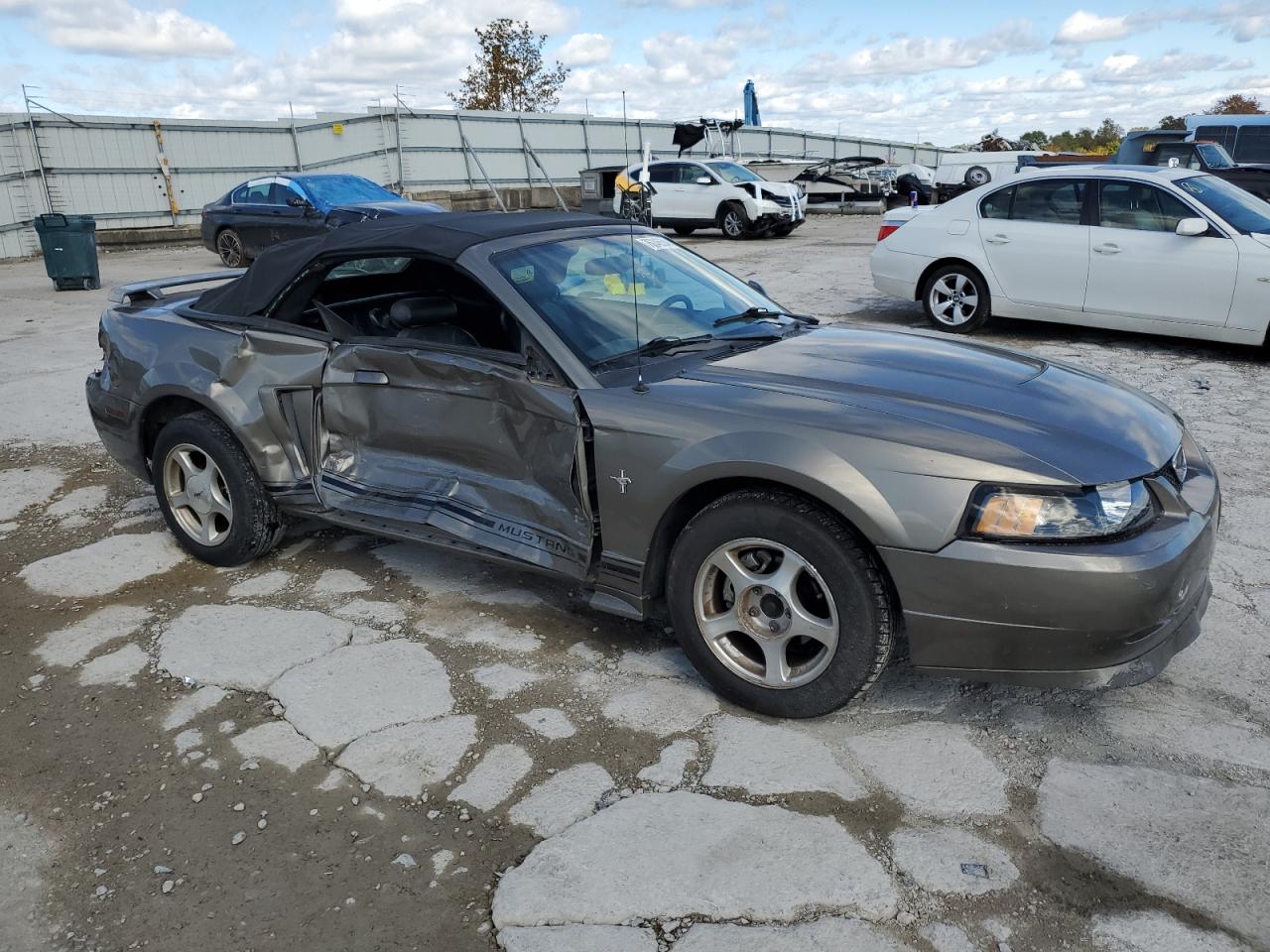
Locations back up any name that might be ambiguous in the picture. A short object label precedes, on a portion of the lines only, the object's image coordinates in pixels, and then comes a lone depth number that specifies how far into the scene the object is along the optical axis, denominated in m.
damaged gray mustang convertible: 2.69
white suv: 19.00
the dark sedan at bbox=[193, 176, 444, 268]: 15.02
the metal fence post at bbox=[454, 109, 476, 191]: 25.56
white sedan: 7.52
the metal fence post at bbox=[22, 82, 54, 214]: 19.34
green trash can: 14.19
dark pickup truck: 14.22
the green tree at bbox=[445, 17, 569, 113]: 39.09
